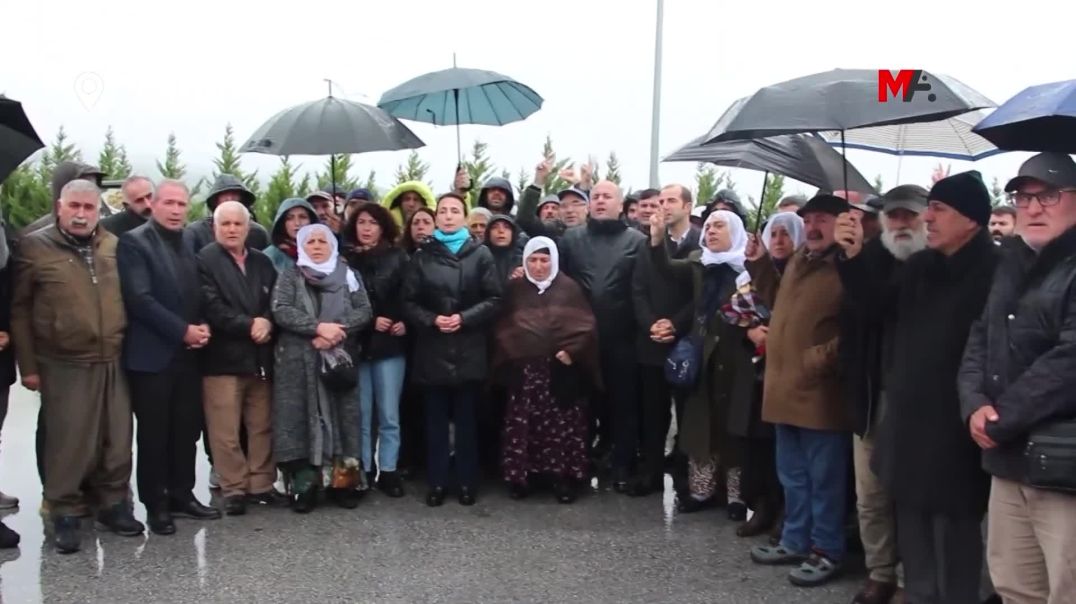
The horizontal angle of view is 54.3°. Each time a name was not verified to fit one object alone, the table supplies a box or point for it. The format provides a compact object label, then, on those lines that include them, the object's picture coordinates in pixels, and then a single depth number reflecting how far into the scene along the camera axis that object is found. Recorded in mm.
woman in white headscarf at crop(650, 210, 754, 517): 6062
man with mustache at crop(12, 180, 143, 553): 5586
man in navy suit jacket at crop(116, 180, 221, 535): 5852
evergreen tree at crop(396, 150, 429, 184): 17469
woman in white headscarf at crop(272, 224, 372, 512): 6309
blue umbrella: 3684
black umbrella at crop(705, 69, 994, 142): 4590
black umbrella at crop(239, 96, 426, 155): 6602
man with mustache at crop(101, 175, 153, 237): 6777
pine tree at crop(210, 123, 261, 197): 17172
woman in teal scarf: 6539
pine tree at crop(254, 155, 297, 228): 18109
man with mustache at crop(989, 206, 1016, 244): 7358
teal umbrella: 7664
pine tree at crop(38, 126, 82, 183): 17656
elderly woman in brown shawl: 6633
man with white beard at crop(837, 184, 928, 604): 4652
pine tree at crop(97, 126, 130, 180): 18078
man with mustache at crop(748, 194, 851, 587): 5094
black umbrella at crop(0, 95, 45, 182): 5242
